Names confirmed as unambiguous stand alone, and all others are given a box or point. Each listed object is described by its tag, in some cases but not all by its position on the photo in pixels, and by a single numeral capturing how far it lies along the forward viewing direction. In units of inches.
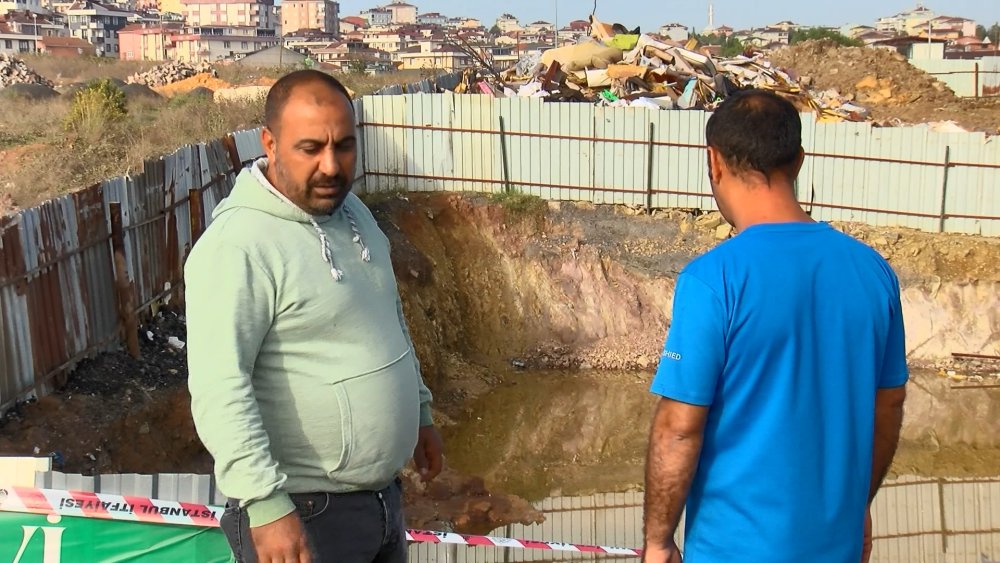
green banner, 143.9
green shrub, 545.0
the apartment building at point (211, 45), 3120.1
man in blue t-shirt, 92.5
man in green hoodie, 92.7
